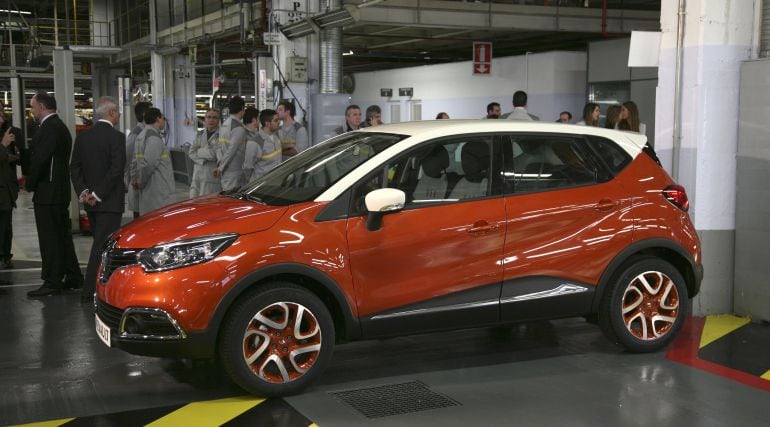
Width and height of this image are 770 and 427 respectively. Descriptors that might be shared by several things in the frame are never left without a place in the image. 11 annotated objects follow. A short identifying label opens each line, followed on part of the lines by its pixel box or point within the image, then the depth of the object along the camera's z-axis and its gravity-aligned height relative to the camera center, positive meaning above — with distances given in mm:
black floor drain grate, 4969 -1725
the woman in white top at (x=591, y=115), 9273 -88
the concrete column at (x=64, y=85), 11234 +293
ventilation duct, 13805 +751
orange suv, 4938 -875
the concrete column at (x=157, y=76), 26625 +968
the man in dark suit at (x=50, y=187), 8086 -746
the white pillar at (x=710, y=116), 7254 -80
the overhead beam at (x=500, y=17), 16125 +1740
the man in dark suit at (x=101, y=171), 7723 -561
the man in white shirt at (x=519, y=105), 10438 +22
